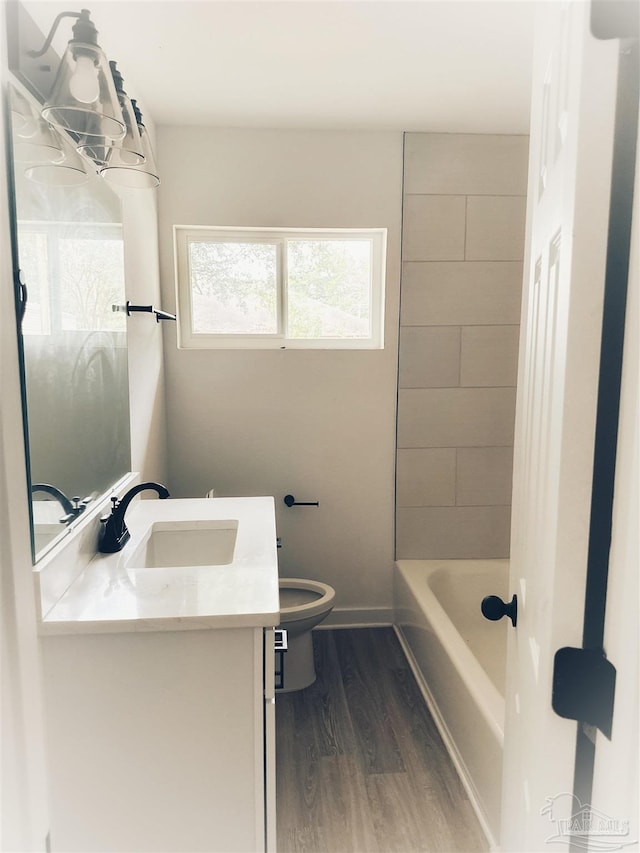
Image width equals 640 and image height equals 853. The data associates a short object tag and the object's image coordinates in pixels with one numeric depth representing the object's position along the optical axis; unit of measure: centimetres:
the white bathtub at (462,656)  169
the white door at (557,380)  60
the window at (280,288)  277
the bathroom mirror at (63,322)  110
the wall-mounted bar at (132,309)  185
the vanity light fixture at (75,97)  107
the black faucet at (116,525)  154
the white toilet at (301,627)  225
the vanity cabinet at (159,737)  114
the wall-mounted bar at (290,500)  279
